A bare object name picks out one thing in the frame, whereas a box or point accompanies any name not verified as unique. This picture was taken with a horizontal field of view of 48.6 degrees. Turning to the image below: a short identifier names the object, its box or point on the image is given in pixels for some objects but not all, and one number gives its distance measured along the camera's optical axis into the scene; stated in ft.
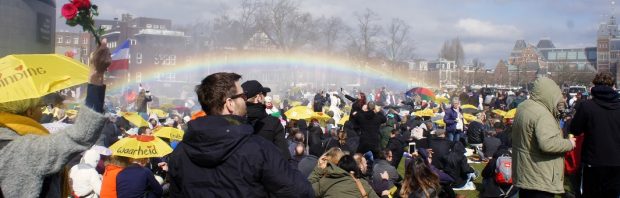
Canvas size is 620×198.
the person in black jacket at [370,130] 46.47
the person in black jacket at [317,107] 66.80
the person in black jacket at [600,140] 19.36
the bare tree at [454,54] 387.55
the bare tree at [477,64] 370.73
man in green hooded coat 17.13
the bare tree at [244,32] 231.91
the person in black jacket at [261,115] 20.58
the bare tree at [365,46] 263.70
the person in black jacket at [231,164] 10.18
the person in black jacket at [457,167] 40.50
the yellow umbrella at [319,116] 56.02
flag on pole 27.84
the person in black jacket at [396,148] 44.59
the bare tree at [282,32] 244.89
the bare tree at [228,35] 233.14
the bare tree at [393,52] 286.09
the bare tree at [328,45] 254.27
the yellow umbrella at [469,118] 73.31
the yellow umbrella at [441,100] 103.16
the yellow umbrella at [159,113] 71.51
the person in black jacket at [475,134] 63.82
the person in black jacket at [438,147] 41.31
